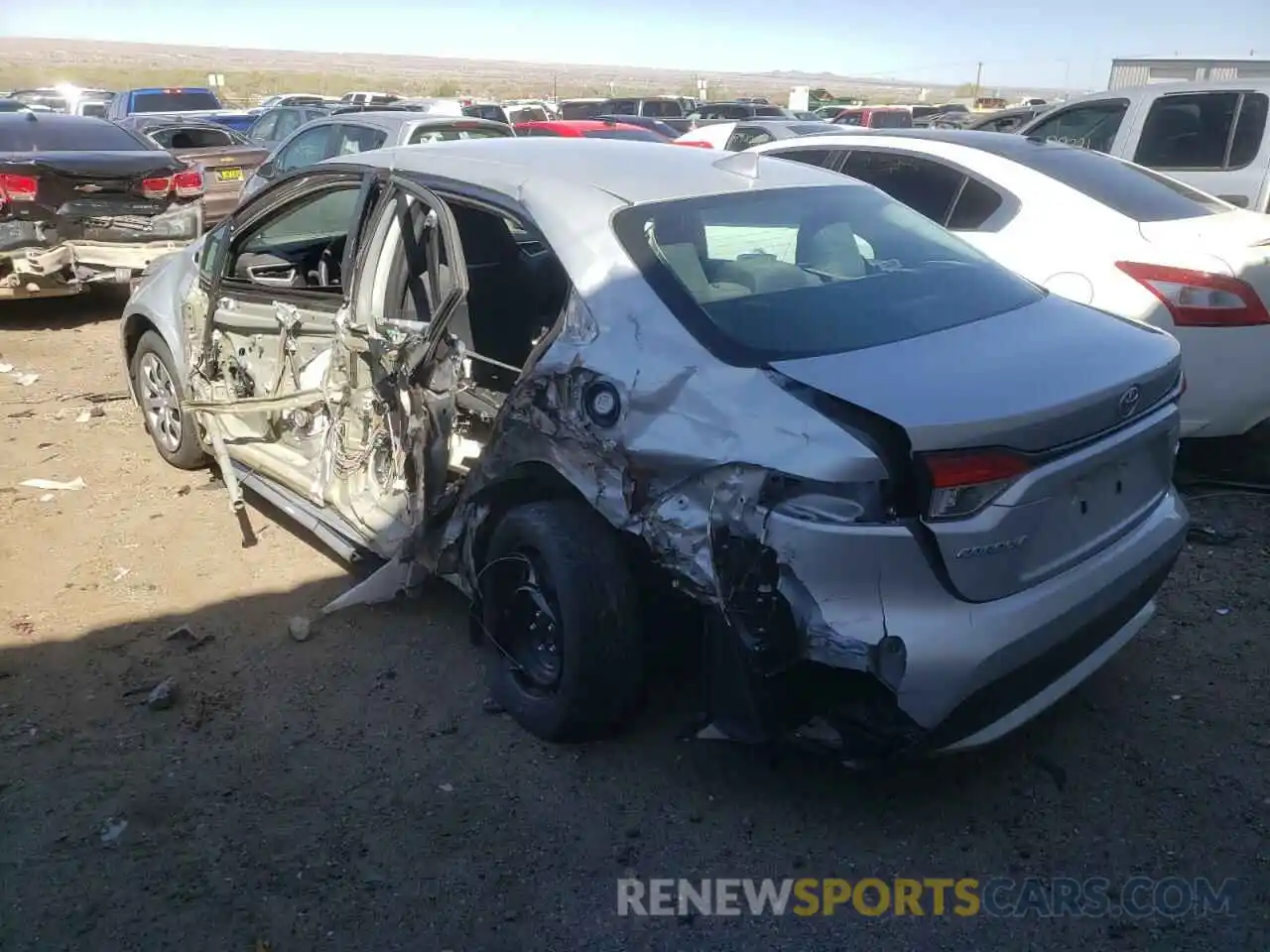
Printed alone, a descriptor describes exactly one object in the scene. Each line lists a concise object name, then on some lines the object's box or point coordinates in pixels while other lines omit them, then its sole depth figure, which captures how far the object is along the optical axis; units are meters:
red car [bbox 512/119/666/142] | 14.39
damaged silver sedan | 2.51
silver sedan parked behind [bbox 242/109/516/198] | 9.61
